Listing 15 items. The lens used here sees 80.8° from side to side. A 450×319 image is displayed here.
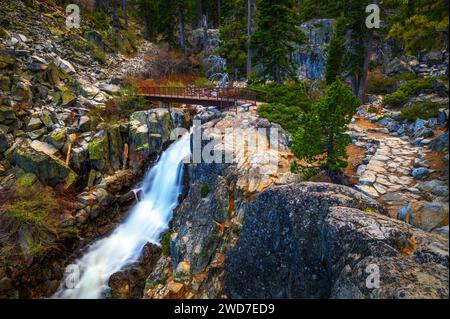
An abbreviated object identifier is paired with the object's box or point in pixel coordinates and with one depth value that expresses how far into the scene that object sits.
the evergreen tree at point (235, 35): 29.31
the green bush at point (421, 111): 12.63
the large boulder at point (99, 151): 18.59
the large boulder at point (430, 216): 6.81
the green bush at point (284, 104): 15.36
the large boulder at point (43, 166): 16.86
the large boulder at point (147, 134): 20.00
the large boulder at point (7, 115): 18.27
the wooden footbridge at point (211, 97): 19.44
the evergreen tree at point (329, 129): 9.32
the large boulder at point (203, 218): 11.85
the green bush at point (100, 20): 33.66
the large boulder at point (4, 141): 17.78
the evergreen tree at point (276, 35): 20.08
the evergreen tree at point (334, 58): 24.81
